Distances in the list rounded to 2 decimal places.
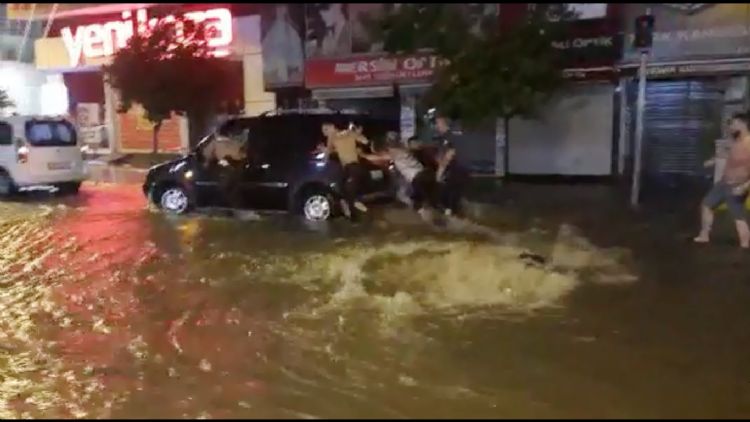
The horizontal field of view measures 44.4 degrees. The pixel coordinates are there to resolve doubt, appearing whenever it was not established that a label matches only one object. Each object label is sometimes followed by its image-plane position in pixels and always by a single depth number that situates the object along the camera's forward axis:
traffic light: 13.95
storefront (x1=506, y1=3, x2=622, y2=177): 18.05
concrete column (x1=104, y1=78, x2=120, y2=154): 27.59
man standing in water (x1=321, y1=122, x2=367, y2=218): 13.79
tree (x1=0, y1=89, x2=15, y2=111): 24.95
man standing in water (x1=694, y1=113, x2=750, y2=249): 10.86
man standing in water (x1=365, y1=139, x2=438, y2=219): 14.23
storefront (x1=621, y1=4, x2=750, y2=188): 16.59
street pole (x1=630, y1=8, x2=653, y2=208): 14.59
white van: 18.25
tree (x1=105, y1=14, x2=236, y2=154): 22.16
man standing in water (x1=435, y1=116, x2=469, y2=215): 14.27
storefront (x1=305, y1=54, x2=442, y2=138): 20.10
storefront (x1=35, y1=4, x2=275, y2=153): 24.07
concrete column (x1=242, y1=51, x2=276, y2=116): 24.42
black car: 14.22
